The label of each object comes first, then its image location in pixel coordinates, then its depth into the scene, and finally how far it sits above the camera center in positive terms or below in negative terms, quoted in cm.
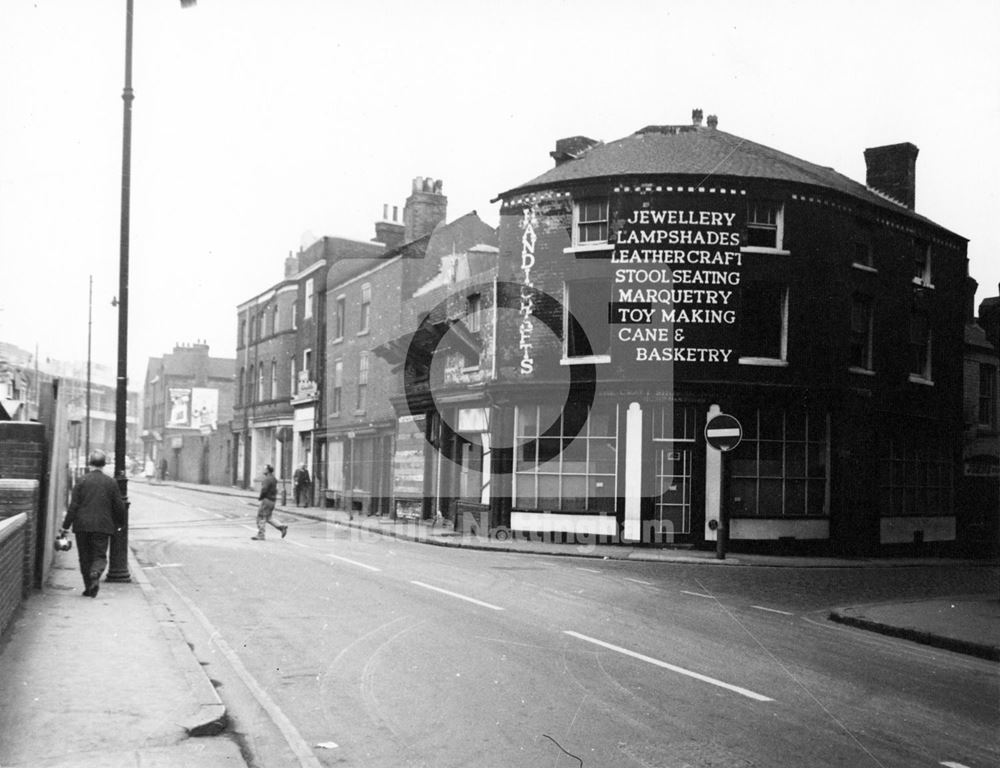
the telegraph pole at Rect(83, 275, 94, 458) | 4575 +586
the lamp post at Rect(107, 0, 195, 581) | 1259 +128
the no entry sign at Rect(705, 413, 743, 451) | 1962 +20
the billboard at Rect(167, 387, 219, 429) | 7575 +202
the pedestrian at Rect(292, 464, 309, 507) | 3788 -193
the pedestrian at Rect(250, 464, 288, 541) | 2120 -154
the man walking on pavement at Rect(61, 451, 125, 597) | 1107 -103
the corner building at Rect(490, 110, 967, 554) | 2277 +222
